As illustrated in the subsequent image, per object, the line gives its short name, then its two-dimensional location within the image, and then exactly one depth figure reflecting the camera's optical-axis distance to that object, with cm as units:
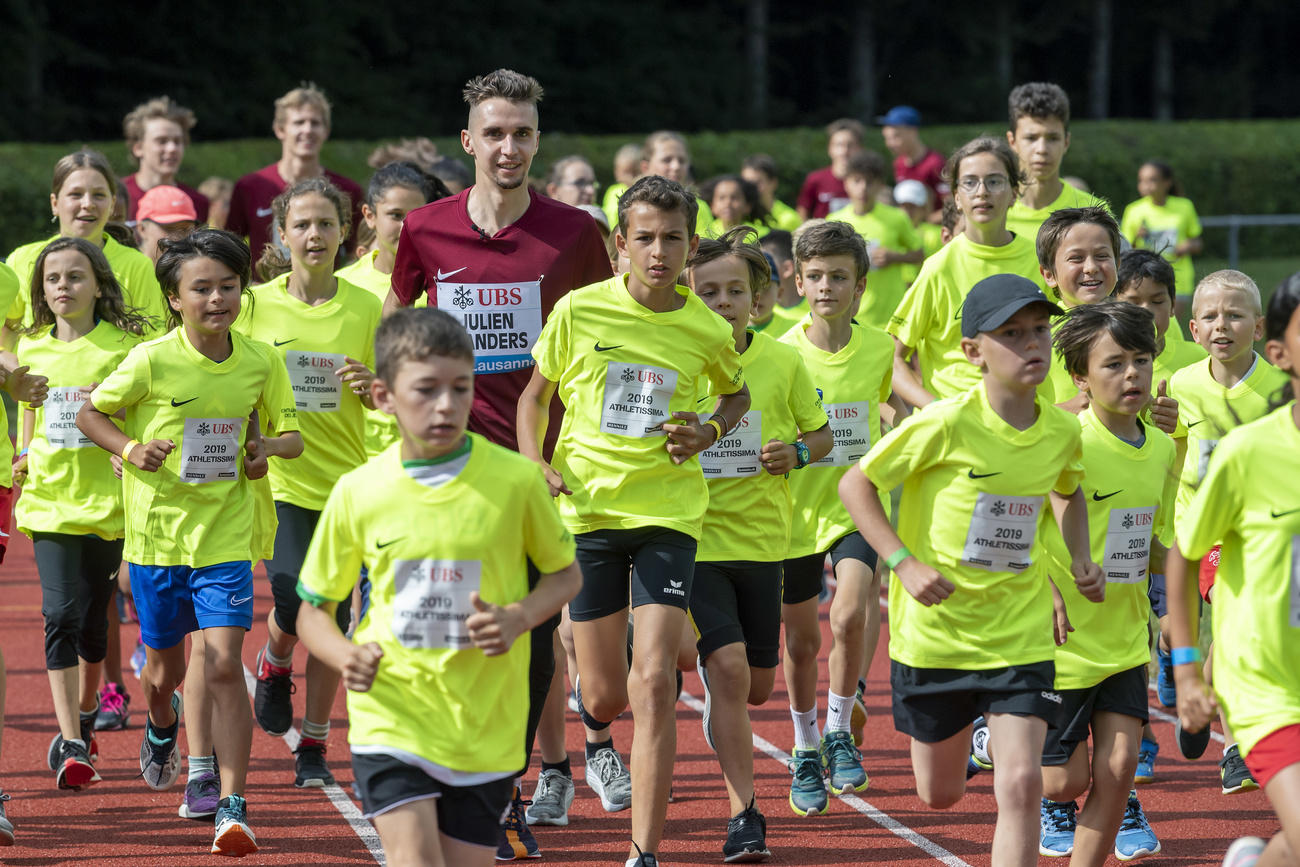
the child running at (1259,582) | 836
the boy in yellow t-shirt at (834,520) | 1380
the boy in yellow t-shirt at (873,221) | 2647
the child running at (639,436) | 1123
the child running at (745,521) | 1195
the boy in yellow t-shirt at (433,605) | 841
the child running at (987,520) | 1001
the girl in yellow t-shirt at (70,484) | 1373
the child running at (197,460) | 1231
